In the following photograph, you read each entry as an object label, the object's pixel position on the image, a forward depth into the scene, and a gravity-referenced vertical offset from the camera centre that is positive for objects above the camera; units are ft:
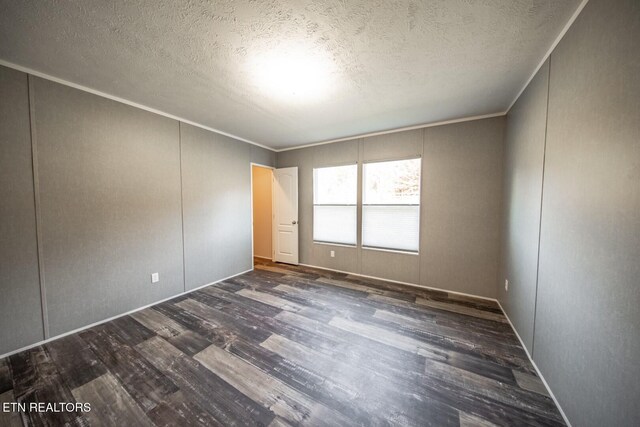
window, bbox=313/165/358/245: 13.04 -0.05
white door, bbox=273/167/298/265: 14.94 -0.89
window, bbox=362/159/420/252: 11.25 -0.08
